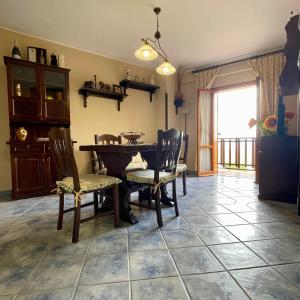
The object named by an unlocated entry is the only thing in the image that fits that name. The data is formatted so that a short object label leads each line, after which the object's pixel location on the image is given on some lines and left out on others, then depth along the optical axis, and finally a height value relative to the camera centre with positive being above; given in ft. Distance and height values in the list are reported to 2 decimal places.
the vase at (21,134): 9.95 +0.47
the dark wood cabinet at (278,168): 8.62 -1.21
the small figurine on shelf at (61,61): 11.14 +4.50
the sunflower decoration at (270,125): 9.12 +0.69
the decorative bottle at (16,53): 9.91 +4.47
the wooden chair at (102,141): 10.11 +0.08
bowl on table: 7.86 +0.24
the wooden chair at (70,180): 5.49 -1.12
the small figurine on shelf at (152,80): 15.72 +4.73
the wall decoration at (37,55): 10.37 +4.57
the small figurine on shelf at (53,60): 11.03 +4.49
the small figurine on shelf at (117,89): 13.84 +3.65
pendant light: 7.95 +3.54
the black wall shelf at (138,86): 14.22 +4.15
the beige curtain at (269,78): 12.48 +3.87
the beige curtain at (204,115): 15.48 +2.01
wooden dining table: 6.38 -0.65
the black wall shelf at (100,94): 12.55 +3.19
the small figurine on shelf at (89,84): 12.53 +3.60
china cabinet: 9.75 +1.43
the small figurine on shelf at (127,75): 14.32 +4.75
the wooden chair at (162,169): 6.32 -0.90
